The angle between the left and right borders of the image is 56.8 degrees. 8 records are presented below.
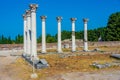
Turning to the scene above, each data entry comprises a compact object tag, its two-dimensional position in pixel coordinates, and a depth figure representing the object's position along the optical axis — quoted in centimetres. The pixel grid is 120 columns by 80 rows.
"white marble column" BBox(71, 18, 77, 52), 1494
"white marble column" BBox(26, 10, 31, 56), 1117
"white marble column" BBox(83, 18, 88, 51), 1541
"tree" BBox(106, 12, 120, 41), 2407
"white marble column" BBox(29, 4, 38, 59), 980
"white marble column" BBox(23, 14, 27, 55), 1234
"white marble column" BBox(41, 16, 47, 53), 1363
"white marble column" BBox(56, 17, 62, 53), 1435
